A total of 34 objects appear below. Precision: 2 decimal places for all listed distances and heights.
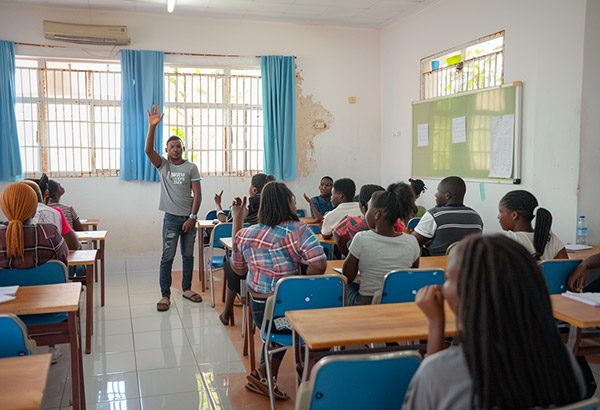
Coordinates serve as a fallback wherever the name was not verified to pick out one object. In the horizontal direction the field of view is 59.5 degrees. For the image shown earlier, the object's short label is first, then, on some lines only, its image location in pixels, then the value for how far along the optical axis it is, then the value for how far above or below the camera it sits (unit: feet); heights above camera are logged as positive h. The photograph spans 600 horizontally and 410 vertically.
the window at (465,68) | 18.39 +3.56
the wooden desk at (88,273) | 12.22 -2.83
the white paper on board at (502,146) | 17.58 +0.52
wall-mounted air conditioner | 21.68 +5.34
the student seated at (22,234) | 9.99 -1.40
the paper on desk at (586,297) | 7.81 -2.09
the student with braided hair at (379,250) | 10.16 -1.73
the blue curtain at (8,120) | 21.31 +1.69
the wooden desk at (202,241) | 19.65 -3.05
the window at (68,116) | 22.67 +1.97
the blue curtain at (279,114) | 24.73 +2.22
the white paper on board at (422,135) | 22.49 +1.13
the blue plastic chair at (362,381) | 5.06 -2.14
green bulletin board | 17.53 +1.11
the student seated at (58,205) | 16.69 -1.37
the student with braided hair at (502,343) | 3.62 -1.26
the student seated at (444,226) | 13.53 -1.69
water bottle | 14.98 -2.00
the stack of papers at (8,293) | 8.18 -2.12
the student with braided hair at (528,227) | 11.03 -1.41
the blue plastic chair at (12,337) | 6.69 -2.26
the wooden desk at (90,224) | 20.24 -2.40
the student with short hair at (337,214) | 15.47 -1.57
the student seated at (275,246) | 10.02 -1.63
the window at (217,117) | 24.44 +2.10
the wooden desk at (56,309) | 7.89 -2.20
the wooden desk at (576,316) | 7.00 -2.13
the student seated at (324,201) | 21.86 -1.67
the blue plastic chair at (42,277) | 10.13 -2.24
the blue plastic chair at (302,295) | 9.00 -2.32
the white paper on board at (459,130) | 19.88 +1.20
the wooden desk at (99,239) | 16.01 -2.37
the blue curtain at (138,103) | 22.91 +2.55
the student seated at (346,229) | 12.78 -1.66
